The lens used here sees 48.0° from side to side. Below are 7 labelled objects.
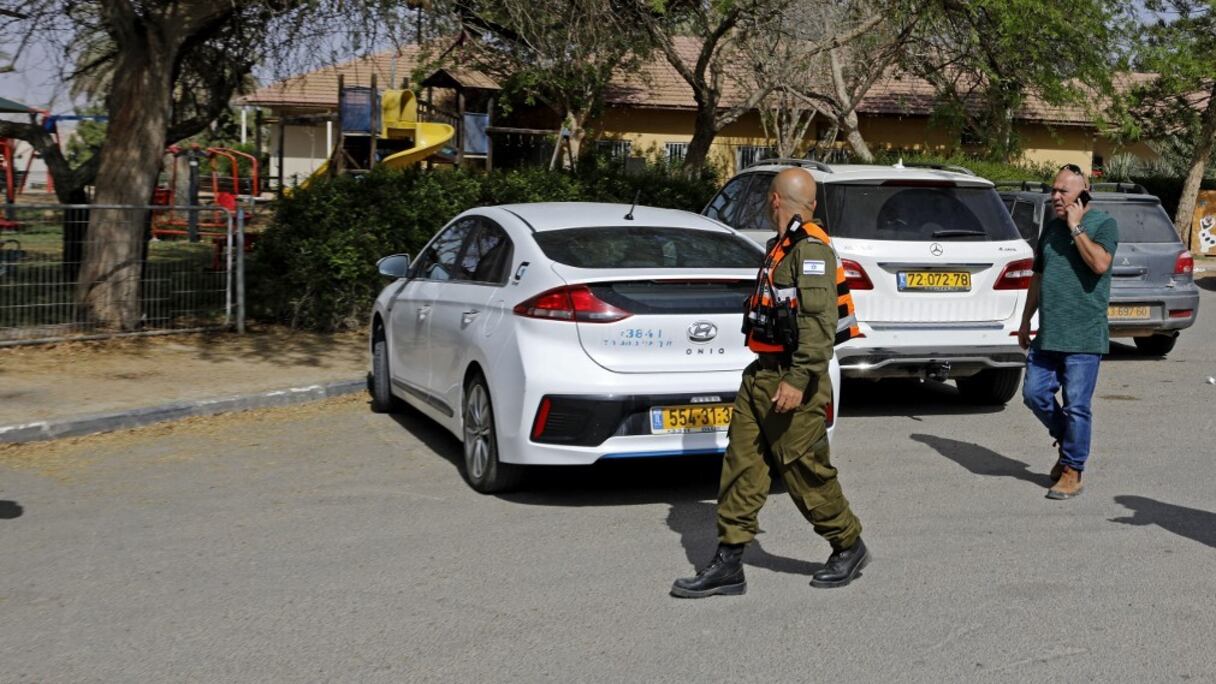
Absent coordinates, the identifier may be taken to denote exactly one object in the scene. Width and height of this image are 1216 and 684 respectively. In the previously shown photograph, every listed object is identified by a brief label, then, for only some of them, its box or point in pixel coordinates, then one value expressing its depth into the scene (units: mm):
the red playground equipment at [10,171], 21281
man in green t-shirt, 7402
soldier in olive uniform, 5438
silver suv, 13094
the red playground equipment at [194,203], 17031
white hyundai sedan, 6977
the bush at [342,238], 12930
